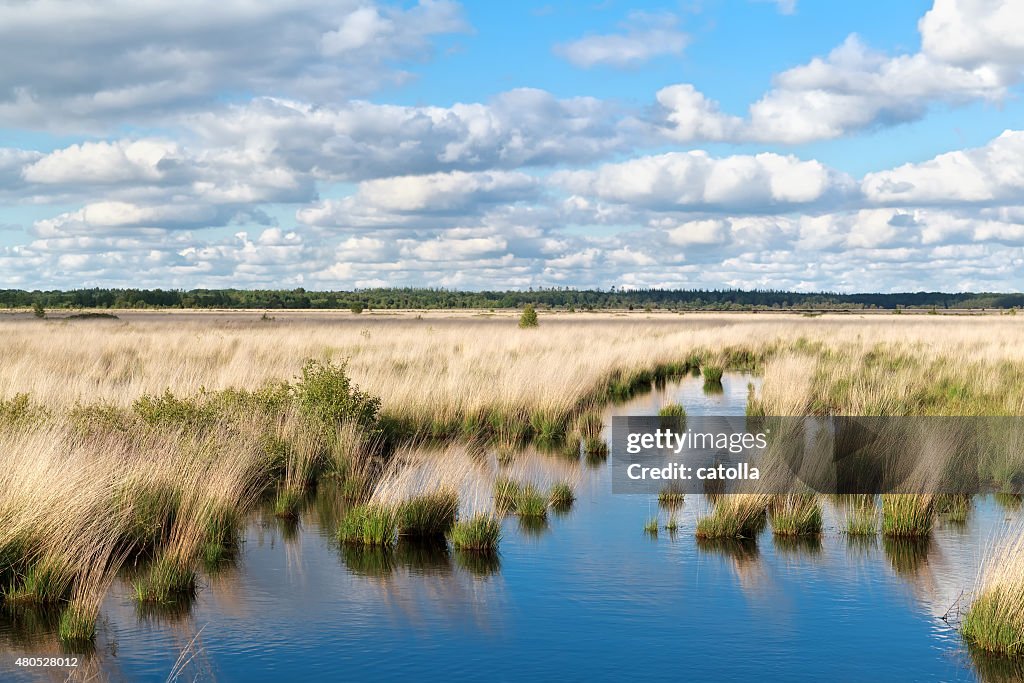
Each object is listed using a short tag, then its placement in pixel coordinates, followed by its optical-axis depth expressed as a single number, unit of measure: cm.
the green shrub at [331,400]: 1509
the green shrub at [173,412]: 1375
